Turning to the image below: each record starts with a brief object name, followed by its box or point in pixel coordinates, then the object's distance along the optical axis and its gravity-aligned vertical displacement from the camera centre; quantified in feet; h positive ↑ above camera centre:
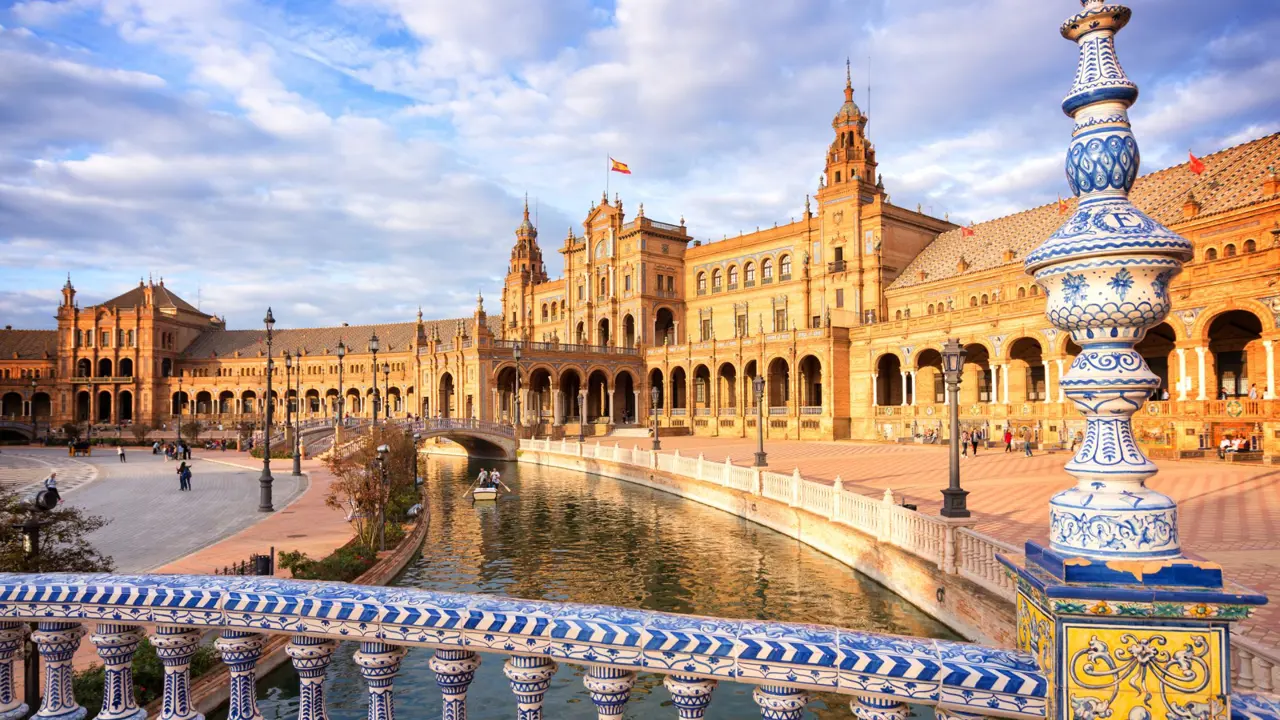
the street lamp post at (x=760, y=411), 83.41 -2.56
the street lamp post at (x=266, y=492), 74.42 -9.94
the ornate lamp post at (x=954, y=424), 42.04 -2.26
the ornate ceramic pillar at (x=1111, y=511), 7.64 -1.38
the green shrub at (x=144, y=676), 20.43 -9.05
